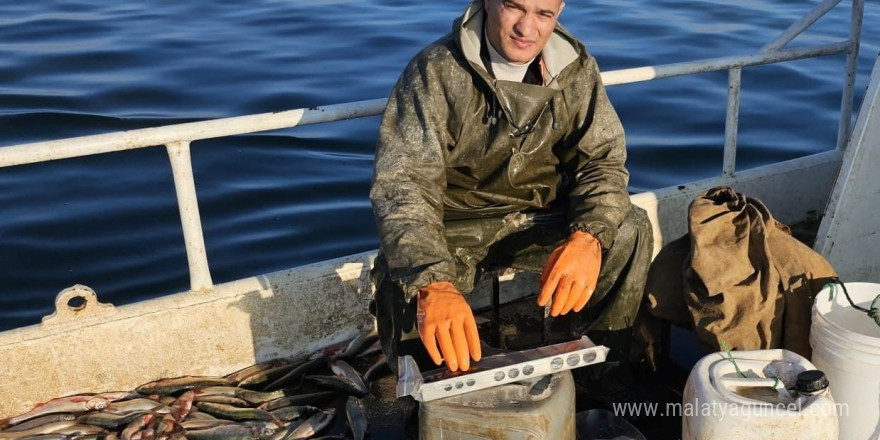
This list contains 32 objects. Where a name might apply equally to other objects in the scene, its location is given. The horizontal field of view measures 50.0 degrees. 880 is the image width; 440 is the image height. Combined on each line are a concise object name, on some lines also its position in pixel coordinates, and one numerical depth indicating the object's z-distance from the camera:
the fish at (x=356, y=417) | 3.82
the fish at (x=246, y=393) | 4.05
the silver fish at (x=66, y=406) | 3.87
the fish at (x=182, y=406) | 3.93
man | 3.51
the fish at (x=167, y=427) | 3.83
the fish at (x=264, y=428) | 3.87
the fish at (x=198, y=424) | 3.89
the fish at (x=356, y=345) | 4.34
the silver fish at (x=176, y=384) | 4.06
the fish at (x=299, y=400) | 4.04
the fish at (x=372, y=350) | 4.36
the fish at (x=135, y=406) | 3.92
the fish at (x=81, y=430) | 3.78
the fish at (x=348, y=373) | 4.11
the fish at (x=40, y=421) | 3.82
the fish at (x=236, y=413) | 3.95
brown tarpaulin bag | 3.73
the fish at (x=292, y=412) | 3.95
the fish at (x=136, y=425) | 3.79
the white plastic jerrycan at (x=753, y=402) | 3.01
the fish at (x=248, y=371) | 4.20
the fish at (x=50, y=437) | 3.72
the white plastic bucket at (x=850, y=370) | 3.23
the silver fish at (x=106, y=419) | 3.85
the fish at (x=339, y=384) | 4.11
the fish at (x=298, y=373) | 4.18
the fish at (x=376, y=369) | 4.21
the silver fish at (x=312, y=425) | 3.81
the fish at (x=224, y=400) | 4.02
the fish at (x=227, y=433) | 3.84
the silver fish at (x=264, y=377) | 4.16
